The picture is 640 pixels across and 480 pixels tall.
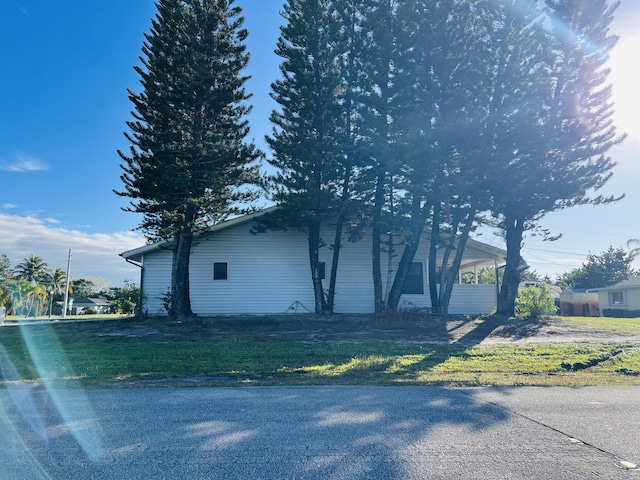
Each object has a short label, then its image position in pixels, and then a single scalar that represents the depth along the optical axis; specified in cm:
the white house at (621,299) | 3354
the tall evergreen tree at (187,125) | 1609
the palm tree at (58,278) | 6159
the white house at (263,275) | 1969
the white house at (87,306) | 6046
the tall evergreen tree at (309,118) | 1720
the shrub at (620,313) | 3234
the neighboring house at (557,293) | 3700
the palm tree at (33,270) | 6231
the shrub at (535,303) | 1822
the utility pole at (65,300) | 4148
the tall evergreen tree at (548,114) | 1644
